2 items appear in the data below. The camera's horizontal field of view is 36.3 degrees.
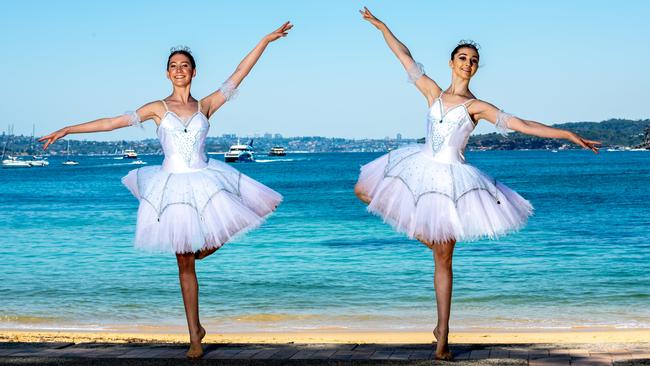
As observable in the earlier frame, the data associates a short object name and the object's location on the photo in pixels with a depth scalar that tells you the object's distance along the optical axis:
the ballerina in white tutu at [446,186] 7.00
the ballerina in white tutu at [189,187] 7.12
